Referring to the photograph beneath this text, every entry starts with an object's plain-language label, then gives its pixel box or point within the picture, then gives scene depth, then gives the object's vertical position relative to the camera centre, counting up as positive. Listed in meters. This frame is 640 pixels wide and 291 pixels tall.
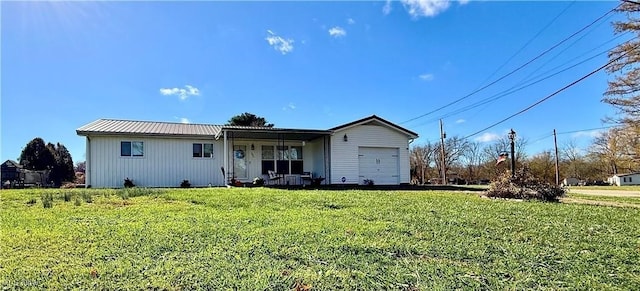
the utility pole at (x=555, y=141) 34.89 +2.01
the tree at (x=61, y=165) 27.77 +0.74
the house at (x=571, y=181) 39.80 -2.18
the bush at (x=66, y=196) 8.04 -0.50
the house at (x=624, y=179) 41.10 -2.25
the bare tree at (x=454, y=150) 41.88 +1.68
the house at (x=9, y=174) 18.91 +0.09
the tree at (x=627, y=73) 16.19 +4.17
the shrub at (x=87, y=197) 7.98 -0.53
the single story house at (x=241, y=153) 15.52 +0.77
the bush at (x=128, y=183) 15.32 -0.43
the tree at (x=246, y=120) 31.59 +4.37
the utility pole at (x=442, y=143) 27.85 +1.76
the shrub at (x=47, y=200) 7.23 -0.54
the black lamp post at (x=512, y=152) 10.65 +0.34
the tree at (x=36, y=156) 27.00 +1.43
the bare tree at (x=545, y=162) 36.89 +0.02
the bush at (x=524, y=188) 9.83 -0.72
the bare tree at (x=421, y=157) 39.92 +0.91
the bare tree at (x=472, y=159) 40.91 +0.62
